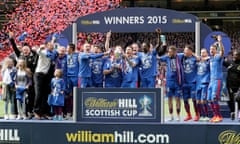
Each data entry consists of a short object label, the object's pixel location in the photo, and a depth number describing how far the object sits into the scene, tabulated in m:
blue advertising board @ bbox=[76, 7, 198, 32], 13.13
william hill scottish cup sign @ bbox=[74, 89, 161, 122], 9.62
